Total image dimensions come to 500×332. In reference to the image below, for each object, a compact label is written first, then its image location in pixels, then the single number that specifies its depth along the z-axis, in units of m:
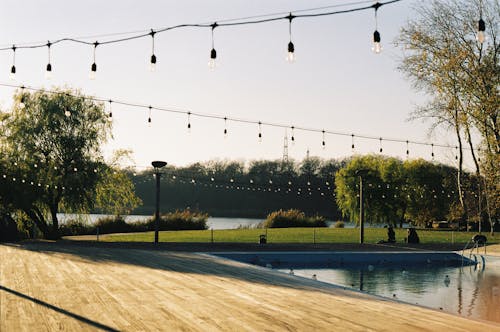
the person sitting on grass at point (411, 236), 22.11
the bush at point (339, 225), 39.09
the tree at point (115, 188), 27.64
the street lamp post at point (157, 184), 19.47
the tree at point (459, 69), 22.31
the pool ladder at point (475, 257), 17.06
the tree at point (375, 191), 44.94
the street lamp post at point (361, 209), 21.50
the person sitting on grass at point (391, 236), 22.39
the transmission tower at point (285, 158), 64.49
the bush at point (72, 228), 29.56
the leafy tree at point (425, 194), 45.25
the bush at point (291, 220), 36.34
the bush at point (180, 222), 33.74
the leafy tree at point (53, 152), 24.92
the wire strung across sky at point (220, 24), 8.46
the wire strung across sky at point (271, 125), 18.82
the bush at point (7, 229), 19.83
